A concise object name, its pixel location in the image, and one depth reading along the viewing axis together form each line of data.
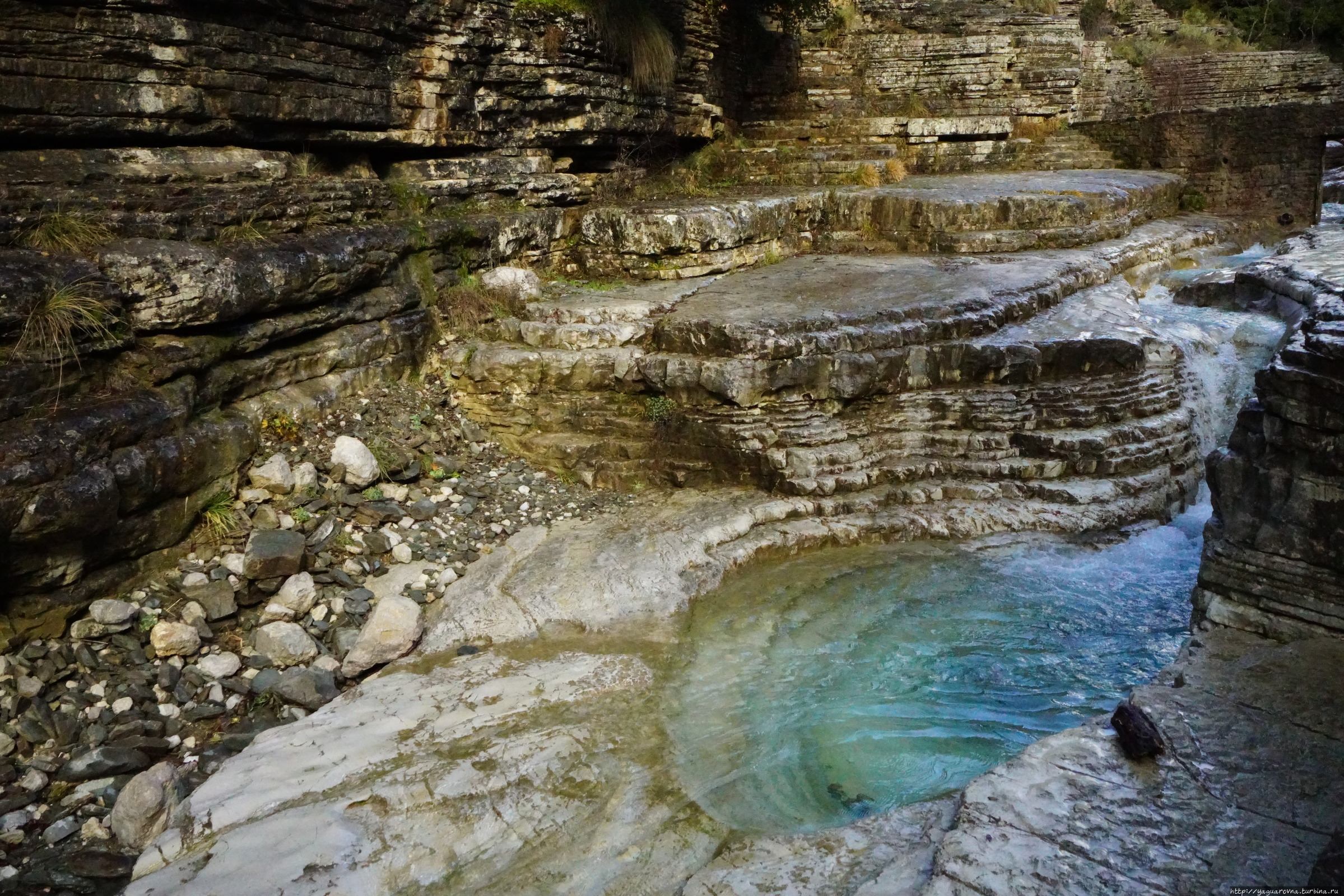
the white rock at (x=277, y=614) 4.84
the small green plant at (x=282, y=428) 5.67
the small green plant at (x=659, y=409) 6.39
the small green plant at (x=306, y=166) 6.50
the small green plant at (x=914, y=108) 12.60
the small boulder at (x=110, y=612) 4.44
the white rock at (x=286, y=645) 4.65
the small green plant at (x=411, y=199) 7.16
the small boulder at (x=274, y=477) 5.38
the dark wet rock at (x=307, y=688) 4.43
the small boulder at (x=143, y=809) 3.60
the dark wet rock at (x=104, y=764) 3.86
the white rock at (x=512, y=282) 7.37
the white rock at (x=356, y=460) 5.72
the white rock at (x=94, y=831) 3.64
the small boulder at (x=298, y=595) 4.89
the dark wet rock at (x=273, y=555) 4.92
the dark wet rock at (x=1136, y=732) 3.09
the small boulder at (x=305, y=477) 5.50
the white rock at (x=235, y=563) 4.94
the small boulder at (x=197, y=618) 4.61
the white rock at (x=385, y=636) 4.66
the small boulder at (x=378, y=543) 5.41
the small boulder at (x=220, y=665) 4.46
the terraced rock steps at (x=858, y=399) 6.14
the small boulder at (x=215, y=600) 4.70
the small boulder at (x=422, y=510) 5.76
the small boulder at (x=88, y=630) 4.38
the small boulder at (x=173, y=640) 4.45
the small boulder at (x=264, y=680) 4.47
